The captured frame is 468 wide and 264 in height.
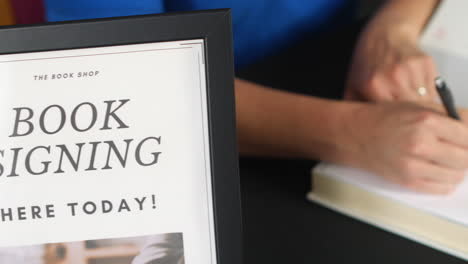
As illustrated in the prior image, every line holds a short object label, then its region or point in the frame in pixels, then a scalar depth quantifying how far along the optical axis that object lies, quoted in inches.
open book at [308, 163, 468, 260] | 46.8
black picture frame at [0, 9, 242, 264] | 39.3
